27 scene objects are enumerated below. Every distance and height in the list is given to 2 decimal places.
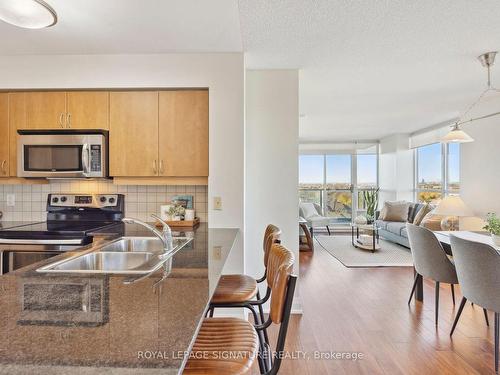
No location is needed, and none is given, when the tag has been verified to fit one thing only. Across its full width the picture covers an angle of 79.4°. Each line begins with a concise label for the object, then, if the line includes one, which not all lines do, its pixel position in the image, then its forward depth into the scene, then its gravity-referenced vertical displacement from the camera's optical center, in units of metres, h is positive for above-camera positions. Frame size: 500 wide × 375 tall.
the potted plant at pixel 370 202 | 6.21 -0.37
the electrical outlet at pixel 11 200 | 2.88 -0.15
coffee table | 5.41 -1.07
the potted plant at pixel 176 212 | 2.62 -0.23
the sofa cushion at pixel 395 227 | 5.69 -0.79
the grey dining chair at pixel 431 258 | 2.59 -0.64
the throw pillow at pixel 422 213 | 5.35 -0.47
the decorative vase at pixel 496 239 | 2.28 -0.40
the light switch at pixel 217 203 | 2.54 -0.15
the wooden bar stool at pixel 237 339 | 1.00 -0.59
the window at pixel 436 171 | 5.43 +0.31
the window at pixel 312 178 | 8.15 +0.22
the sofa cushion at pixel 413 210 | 5.86 -0.47
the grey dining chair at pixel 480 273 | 1.96 -0.59
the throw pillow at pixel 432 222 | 4.57 -0.54
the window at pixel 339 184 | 8.11 +0.04
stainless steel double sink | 1.32 -0.40
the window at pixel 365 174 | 7.97 +0.33
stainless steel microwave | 2.56 +0.26
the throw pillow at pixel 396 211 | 6.23 -0.52
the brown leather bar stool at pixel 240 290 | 1.59 -0.60
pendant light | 2.53 +1.07
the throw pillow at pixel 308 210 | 7.13 -0.58
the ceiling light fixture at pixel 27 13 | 1.56 +0.92
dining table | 2.65 -0.47
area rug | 4.65 -1.18
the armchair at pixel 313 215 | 6.76 -0.70
